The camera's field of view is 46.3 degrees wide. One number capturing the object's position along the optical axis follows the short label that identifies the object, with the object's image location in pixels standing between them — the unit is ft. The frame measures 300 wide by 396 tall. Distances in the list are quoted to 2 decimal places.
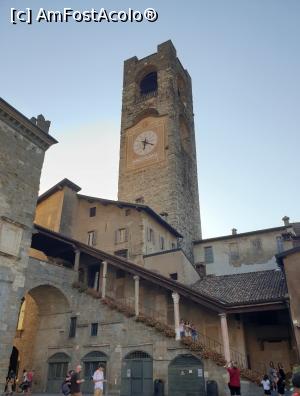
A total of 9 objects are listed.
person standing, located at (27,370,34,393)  56.34
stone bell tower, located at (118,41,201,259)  115.85
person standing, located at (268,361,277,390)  51.20
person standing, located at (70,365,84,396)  36.04
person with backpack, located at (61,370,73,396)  47.41
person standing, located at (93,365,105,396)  41.32
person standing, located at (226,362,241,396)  41.47
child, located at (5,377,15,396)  53.55
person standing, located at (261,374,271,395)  46.80
